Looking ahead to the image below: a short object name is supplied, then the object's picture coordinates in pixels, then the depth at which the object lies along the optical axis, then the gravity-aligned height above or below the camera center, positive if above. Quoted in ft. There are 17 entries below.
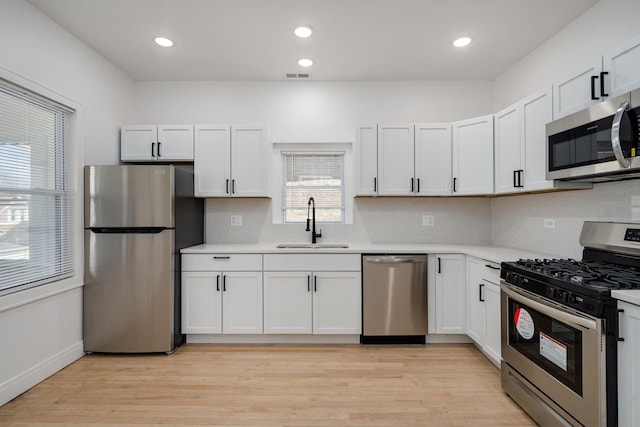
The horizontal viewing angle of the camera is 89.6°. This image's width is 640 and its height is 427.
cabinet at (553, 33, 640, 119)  5.81 +2.67
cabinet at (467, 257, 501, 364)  8.42 -2.57
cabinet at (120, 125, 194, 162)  11.41 +2.57
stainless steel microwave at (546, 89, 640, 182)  5.48 +1.37
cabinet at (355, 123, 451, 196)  11.18 +1.99
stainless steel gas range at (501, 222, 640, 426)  4.92 -2.04
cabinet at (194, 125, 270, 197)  11.31 +1.89
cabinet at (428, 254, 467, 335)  10.28 -2.63
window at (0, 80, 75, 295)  7.49 +0.61
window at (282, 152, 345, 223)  12.69 +1.20
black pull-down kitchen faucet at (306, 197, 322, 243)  11.82 -0.35
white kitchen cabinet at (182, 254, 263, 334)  10.34 -2.57
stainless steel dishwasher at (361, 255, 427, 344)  10.18 -2.59
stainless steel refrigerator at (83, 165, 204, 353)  9.50 -1.27
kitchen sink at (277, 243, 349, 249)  11.40 -1.13
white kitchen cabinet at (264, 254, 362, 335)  10.32 -2.56
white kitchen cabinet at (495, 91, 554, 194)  7.94 +1.87
